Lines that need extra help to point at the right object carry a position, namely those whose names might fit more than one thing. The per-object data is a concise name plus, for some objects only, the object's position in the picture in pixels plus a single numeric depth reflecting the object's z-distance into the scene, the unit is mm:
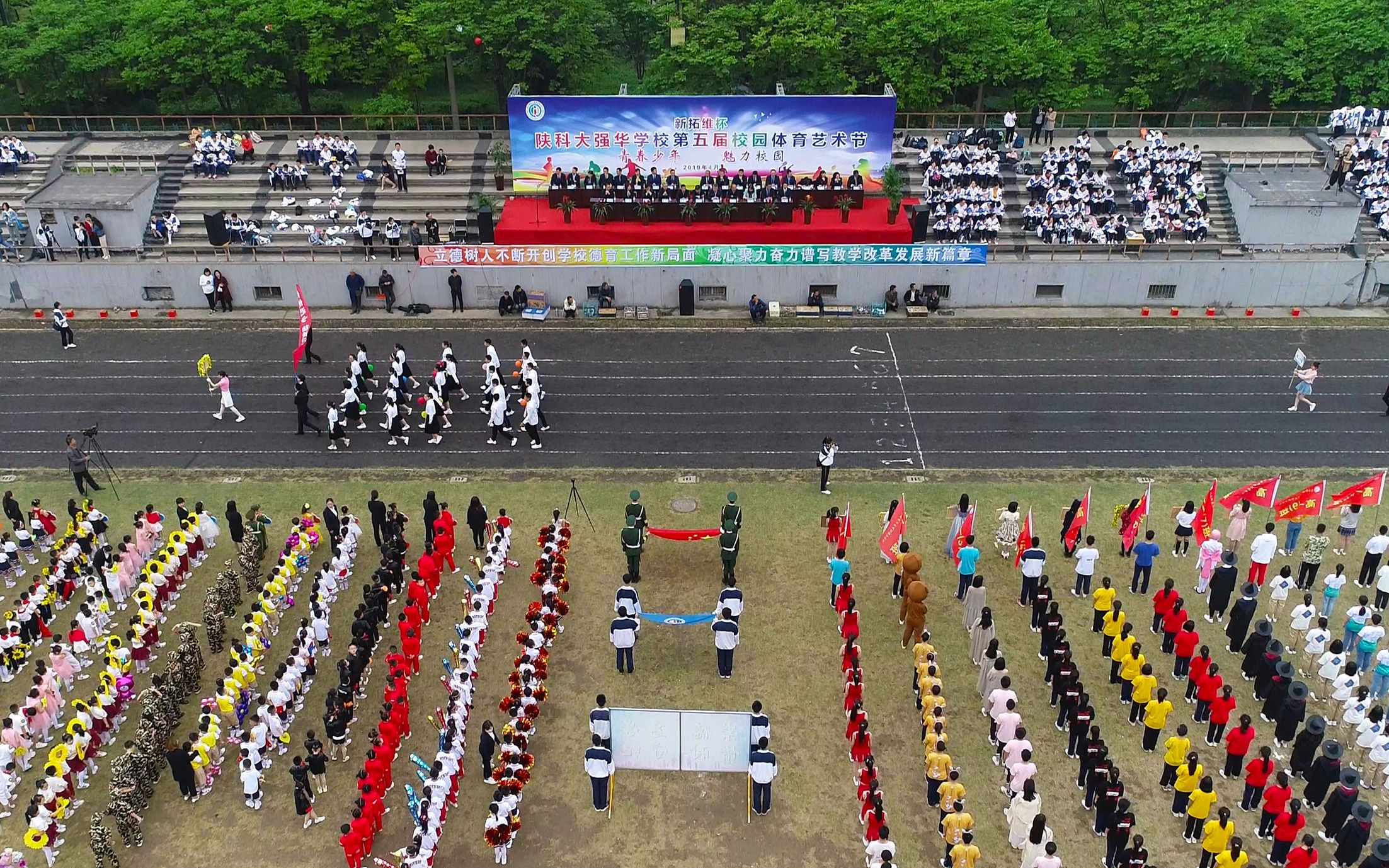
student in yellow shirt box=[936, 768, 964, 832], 15703
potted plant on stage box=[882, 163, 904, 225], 35688
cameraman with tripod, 24000
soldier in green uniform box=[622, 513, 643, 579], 20984
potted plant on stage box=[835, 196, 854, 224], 35688
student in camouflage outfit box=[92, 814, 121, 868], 15719
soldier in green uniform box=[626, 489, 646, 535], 21031
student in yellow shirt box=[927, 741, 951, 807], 16438
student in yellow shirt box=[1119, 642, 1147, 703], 18016
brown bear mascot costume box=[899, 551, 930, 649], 19203
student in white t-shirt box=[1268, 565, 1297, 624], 19906
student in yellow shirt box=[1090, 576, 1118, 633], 19484
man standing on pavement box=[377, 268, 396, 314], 32625
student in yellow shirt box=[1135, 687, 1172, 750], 17172
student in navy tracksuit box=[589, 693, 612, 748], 16562
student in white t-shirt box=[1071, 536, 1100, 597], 20719
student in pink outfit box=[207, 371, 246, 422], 27141
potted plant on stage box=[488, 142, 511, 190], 37938
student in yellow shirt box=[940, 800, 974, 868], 15414
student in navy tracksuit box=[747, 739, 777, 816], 16156
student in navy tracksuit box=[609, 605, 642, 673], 18891
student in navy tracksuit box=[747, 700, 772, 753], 16656
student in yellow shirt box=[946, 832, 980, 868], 15156
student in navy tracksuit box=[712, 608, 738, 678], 18719
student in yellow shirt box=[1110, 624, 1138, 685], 18312
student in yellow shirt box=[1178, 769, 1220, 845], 15805
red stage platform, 34844
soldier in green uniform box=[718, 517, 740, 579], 21000
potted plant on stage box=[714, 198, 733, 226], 35219
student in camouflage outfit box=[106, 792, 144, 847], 16094
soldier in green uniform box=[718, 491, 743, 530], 20938
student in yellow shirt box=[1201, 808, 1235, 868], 15266
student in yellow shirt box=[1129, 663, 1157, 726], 17734
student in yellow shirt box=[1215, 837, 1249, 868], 14477
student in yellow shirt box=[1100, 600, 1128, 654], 18766
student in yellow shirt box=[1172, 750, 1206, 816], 16047
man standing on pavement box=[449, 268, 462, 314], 32594
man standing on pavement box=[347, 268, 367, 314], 32438
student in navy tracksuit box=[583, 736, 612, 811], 16266
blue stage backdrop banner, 35906
